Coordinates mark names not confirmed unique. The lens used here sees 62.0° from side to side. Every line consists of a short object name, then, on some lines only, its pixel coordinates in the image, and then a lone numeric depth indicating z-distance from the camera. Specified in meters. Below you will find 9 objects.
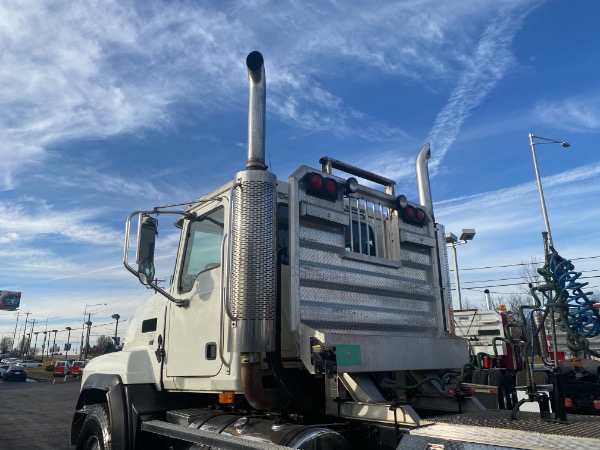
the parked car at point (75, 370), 41.81
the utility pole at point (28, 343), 117.30
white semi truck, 3.43
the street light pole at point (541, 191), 21.34
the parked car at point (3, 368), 44.28
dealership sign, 101.75
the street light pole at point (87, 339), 68.44
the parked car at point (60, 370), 44.03
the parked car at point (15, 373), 41.03
